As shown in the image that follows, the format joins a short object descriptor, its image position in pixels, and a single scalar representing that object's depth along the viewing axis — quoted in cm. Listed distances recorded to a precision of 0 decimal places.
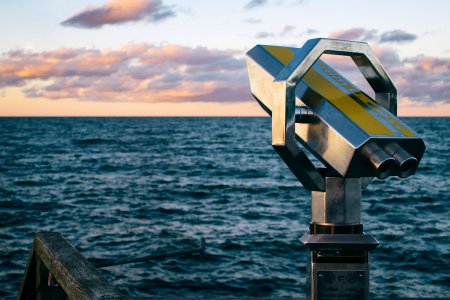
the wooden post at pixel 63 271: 296
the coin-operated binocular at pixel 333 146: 163
